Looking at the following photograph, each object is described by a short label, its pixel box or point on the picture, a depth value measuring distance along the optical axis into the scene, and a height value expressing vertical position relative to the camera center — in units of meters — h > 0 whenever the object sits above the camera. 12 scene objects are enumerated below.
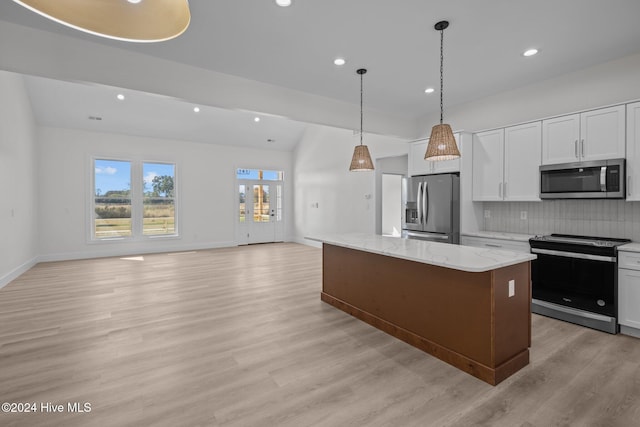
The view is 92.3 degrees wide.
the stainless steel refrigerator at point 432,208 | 4.54 +0.02
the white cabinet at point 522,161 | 3.83 +0.62
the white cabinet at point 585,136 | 3.18 +0.80
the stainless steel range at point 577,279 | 3.00 -0.74
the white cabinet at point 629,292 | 2.88 -0.79
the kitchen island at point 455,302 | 2.24 -0.78
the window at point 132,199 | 7.47 +0.28
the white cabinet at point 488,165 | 4.24 +0.63
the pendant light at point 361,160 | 3.53 +0.57
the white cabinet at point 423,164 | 4.57 +0.71
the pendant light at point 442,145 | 2.46 +0.52
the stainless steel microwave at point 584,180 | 3.17 +0.32
